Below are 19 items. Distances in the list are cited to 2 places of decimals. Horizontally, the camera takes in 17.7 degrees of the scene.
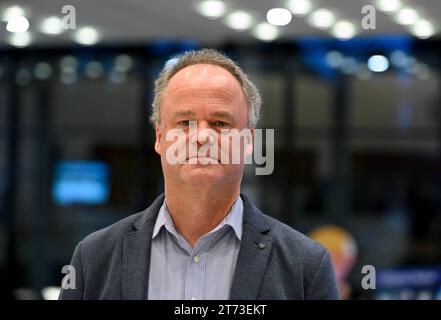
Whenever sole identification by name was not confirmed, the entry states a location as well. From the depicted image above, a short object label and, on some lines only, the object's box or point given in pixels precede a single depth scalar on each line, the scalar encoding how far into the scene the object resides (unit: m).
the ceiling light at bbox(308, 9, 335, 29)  4.53
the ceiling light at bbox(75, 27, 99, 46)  4.88
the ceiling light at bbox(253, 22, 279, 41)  4.63
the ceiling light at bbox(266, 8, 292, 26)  3.65
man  2.60
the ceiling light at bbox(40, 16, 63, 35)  3.39
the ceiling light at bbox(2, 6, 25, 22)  3.35
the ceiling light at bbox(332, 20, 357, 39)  4.11
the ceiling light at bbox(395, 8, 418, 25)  4.30
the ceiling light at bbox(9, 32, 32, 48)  4.92
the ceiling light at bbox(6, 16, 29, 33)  3.47
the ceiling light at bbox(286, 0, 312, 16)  3.65
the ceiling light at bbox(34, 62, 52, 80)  10.72
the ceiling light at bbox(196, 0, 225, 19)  4.81
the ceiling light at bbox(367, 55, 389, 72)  10.96
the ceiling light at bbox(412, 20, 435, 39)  4.27
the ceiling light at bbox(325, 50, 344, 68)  11.78
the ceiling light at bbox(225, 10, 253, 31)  4.37
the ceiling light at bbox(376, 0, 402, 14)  3.60
